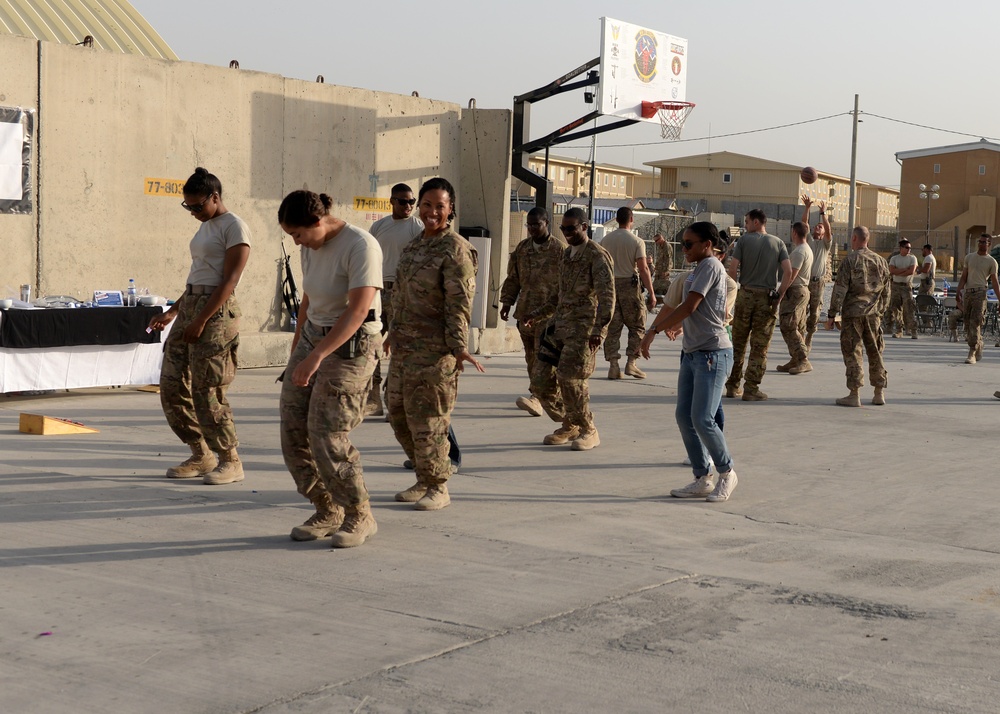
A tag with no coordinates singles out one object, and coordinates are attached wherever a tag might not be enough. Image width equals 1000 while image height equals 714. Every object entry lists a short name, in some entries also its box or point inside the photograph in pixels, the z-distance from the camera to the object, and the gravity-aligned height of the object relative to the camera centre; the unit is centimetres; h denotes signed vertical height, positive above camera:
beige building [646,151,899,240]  7819 +737
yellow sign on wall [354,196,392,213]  1511 +96
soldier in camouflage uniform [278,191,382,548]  566 -40
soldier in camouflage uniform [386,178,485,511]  663 -23
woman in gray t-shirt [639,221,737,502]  741 -44
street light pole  5570 +512
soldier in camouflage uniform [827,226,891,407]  1206 -14
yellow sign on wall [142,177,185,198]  1277 +92
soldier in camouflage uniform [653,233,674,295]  1929 +39
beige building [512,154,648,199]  7500 +751
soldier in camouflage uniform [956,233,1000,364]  1694 +15
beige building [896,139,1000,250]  6475 +603
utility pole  4184 +436
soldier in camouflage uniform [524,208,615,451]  880 -29
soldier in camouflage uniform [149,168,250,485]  710 -31
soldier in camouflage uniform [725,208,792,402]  1212 -6
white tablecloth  1052 -91
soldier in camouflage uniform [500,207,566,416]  990 +11
